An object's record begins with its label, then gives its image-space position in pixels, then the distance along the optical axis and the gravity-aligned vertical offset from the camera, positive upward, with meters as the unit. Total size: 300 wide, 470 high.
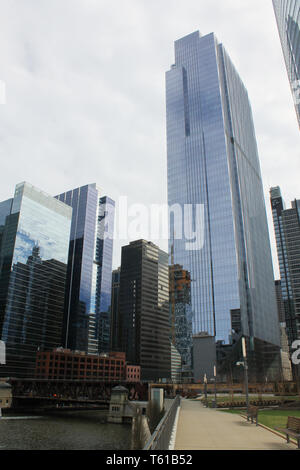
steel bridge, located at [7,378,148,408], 97.50 -6.23
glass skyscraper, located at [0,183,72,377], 156.12 +44.30
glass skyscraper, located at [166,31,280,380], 127.50 +67.05
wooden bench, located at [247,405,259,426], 19.71 -2.27
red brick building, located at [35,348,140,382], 149.88 +1.86
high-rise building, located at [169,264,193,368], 127.39 +21.91
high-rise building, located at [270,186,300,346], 192.82 +34.23
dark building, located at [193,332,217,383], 120.06 +5.00
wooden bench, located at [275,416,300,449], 12.90 -2.12
